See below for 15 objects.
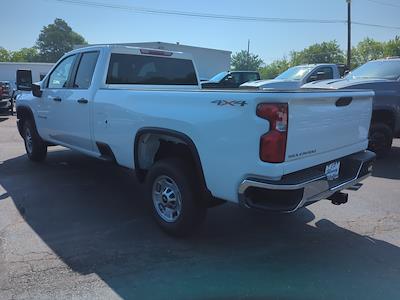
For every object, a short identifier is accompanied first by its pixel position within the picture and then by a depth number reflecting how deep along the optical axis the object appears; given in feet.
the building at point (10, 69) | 150.10
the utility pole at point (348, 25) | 116.16
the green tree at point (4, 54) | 333.01
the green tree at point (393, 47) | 223.94
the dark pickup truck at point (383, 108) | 26.84
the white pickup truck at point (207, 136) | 11.92
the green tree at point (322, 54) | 277.85
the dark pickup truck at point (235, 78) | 65.97
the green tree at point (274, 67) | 234.15
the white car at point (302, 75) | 44.34
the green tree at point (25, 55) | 345.31
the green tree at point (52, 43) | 401.70
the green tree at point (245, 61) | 333.13
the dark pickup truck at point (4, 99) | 57.57
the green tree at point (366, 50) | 245.16
